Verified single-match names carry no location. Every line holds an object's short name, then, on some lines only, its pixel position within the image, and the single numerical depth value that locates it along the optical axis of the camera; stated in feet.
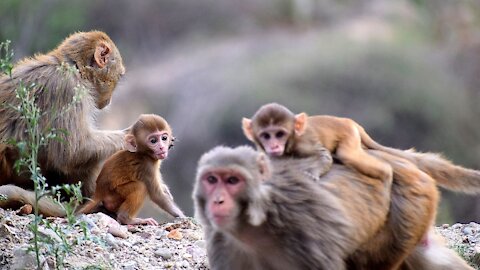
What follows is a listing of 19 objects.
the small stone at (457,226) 57.69
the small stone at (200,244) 51.41
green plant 40.86
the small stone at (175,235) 52.21
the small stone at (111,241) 49.19
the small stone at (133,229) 52.95
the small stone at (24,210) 53.01
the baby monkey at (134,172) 53.98
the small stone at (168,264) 48.40
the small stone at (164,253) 49.35
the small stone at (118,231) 50.98
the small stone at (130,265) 47.04
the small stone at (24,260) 44.37
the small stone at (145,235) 52.12
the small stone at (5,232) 47.14
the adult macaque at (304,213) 37.50
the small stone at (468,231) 56.08
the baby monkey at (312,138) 41.96
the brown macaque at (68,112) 55.77
